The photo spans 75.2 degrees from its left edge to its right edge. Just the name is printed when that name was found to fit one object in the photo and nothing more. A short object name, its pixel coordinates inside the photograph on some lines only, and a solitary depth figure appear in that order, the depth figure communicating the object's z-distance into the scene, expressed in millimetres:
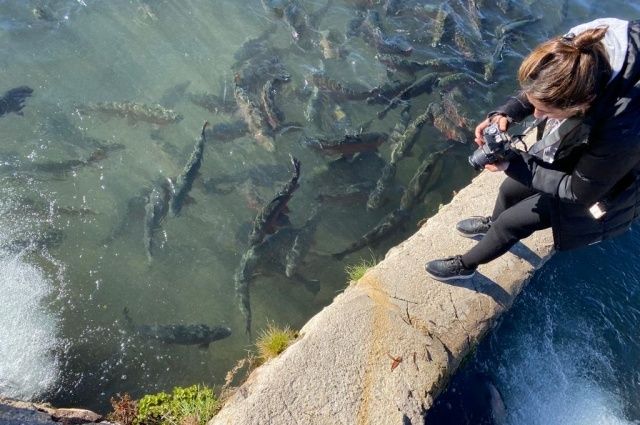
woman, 2068
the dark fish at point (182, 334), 5559
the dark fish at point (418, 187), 6969
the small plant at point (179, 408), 3705
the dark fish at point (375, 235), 6492
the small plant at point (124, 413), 3824
